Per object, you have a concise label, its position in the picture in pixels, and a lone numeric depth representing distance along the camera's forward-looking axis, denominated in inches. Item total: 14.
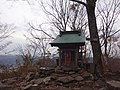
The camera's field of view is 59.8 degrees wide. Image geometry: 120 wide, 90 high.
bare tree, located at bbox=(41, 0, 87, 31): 517.7
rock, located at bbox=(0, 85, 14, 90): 190.7
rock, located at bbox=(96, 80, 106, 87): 180.0
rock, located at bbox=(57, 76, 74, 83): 185.0
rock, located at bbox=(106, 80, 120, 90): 163.0
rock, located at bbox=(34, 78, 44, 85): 188.6
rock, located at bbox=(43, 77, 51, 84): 188.1
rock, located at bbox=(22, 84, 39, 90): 174.2
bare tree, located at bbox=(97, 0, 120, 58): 505.9
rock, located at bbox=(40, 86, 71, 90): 172.0
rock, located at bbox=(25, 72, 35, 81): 210.6
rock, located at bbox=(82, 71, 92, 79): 196.3
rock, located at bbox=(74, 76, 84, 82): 189.2
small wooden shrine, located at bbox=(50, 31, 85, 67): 222.0
